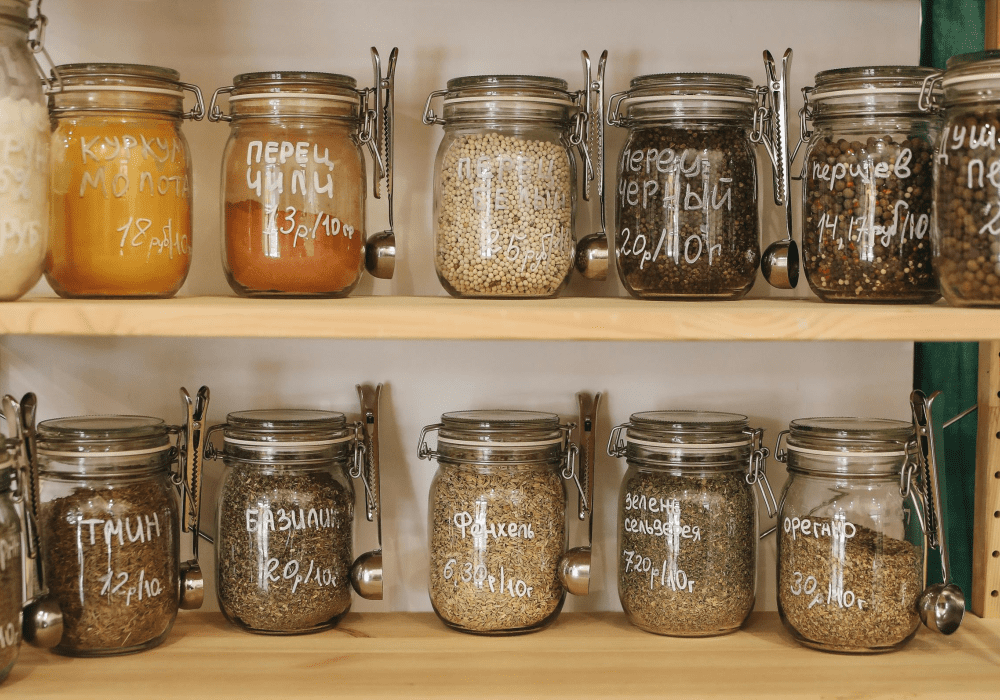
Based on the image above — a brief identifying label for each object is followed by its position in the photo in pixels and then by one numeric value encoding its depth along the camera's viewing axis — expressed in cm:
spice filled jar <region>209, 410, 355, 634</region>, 93
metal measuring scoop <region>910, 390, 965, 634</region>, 91
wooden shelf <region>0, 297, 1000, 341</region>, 79
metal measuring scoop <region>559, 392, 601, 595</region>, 105
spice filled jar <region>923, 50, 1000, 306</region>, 80
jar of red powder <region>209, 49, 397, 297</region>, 89
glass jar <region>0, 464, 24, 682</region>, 81
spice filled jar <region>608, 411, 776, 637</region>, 93
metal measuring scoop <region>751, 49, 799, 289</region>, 95
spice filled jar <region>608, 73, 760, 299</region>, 89
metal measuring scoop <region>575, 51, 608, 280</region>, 97
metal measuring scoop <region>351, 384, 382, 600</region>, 98
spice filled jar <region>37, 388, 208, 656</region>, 88
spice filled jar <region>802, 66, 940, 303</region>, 87
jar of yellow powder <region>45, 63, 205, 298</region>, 86
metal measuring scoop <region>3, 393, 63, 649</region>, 85
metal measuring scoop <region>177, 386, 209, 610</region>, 96
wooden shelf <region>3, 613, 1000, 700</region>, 85
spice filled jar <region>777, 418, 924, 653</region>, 90
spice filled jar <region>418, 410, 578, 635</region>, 94
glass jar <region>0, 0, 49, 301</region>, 78
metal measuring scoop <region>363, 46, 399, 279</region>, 97
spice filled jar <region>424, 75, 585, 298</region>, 90
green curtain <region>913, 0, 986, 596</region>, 108
